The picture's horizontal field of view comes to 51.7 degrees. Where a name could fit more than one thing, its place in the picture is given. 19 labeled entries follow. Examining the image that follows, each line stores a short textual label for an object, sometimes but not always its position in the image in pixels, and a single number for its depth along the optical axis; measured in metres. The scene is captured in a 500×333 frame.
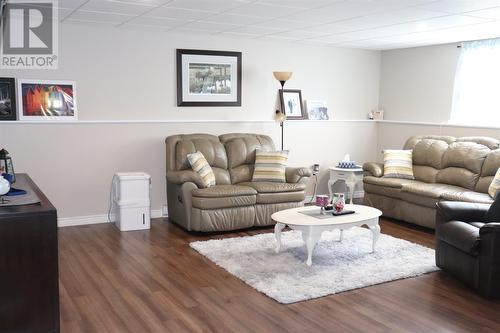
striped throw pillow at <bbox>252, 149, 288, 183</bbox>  6.08
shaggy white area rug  4.00
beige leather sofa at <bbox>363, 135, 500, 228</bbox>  5.69
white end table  6.91
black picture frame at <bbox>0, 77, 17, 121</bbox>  5.41
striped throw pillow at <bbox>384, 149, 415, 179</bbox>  6.52
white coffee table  4.42
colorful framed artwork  5.52
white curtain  6.34
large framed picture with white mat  6.35
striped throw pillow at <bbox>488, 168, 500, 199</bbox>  5.33
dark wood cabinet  2.79
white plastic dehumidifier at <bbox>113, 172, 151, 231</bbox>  5.68
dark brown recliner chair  3.75
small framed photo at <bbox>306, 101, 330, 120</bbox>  7.32
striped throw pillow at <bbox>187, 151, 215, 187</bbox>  5.71
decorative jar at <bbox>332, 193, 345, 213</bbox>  4.74
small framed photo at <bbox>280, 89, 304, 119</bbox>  7.07
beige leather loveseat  5.47
